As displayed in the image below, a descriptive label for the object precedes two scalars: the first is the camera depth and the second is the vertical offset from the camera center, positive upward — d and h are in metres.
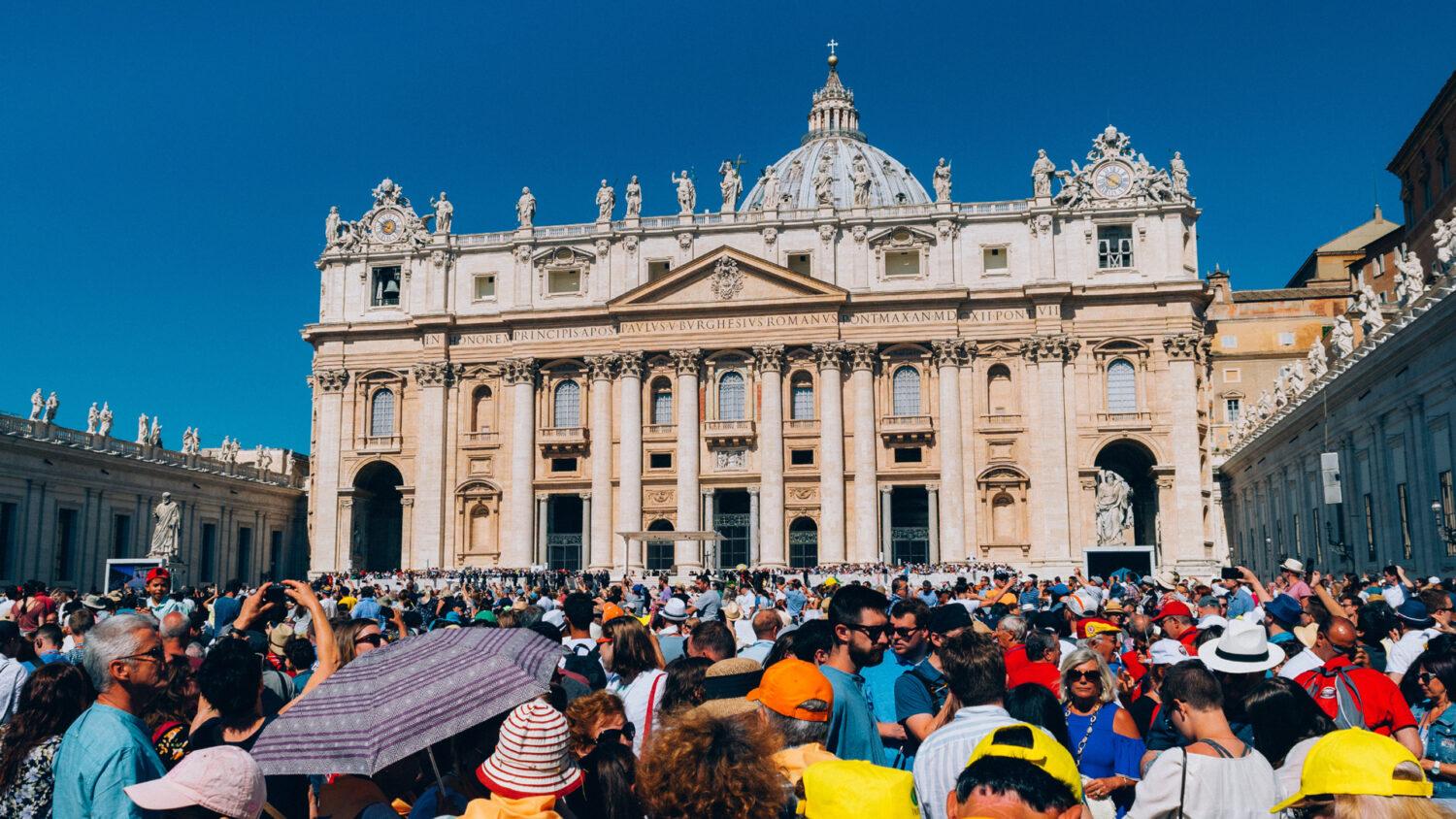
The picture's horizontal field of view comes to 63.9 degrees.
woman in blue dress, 6.62 -1.04
